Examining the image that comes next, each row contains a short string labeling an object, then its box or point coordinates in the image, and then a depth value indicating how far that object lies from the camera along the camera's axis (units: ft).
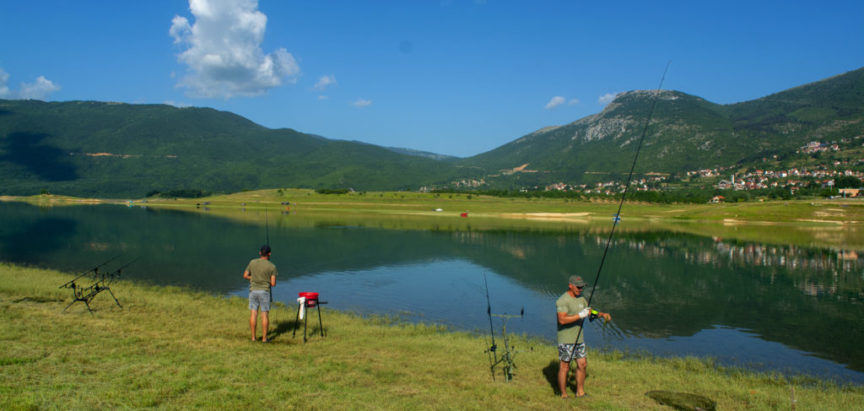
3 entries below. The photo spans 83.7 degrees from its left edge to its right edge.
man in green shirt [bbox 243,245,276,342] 36.60
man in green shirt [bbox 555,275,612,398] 27.22
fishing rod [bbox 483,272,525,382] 31.04
